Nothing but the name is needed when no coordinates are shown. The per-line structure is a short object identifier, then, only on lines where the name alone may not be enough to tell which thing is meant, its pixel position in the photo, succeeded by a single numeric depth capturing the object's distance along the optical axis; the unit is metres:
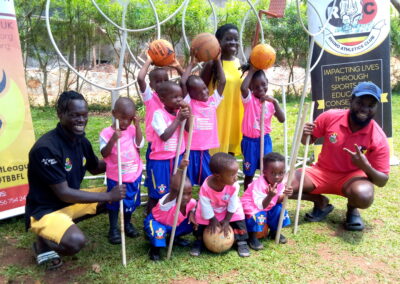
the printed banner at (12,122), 3.75
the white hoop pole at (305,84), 3.44
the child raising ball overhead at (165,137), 3.34
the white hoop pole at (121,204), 3.10
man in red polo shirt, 3.66
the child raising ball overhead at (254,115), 3.83
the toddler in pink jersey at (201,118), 3.54
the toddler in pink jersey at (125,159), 3.35
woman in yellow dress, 3.89
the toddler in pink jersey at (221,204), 3.11
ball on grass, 3.28
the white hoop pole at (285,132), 4.12
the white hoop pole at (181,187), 2.99
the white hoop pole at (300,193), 3.71
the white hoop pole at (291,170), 3.37
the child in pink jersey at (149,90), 3.35
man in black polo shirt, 2.98
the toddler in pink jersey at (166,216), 3.15
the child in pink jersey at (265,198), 3.38
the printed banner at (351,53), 5.55
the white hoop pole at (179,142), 3.15
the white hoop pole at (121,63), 3.12
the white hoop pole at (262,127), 3.76
